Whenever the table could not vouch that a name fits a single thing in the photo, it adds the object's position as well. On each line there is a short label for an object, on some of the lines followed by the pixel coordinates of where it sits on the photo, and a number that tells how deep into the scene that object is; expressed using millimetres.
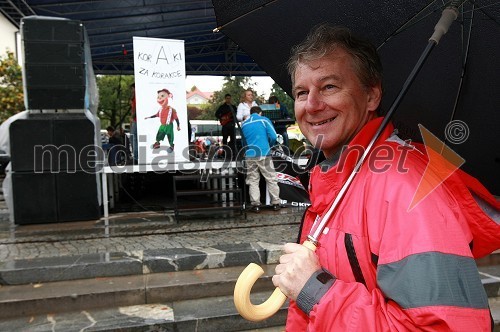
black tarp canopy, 13695
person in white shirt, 9953
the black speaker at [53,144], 6324
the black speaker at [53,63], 6340
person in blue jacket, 7344
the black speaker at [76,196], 6523
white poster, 6574
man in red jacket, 922
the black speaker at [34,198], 6359
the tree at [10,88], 12234
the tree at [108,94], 30284
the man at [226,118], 11008
